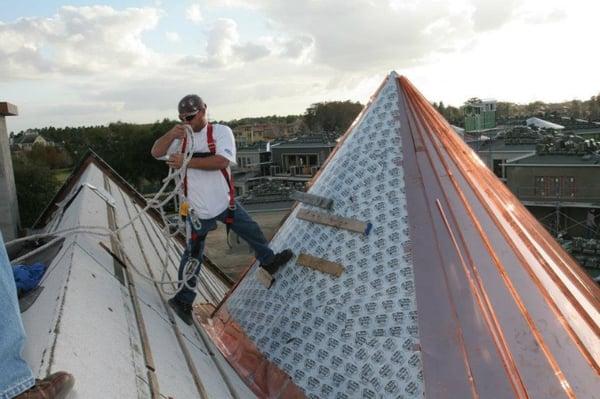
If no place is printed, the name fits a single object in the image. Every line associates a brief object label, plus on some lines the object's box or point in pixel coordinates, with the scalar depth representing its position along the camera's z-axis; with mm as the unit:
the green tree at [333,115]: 68750
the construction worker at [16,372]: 1845
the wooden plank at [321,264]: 3584
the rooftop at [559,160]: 23000
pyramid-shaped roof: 2936
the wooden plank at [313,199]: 3975
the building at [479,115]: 39344
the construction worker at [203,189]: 3760
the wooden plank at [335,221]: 3623
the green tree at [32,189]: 17938
